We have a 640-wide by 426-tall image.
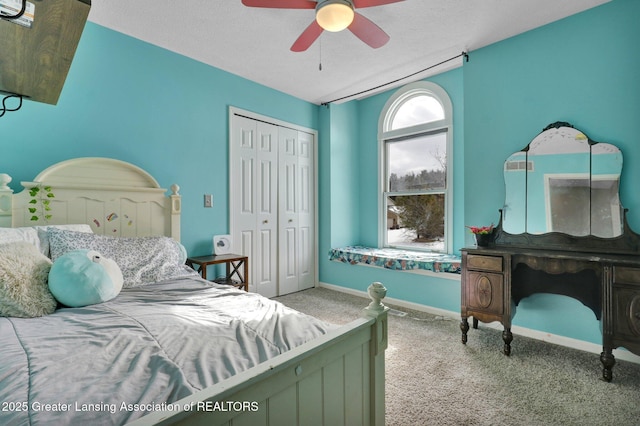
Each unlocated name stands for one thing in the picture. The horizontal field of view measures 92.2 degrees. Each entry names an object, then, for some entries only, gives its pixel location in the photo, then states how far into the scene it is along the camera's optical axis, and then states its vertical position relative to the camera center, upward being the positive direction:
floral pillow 1.86 -0.26
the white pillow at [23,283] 1.32 -0.32
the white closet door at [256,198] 3.54 +0.15
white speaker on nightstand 3.26 -0.35
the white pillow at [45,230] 1.84 -0.12
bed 0.75 -0.46
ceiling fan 1.85 +1.27
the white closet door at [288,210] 4.00 +0.01
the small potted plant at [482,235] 2.72 -0.22
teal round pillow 1.47 -0.33
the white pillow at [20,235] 1.71 -0.13
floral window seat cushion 3.20 -0.55
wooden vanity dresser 1.98 -0.33
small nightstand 2.87 -0.55
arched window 3.76 +0.56
